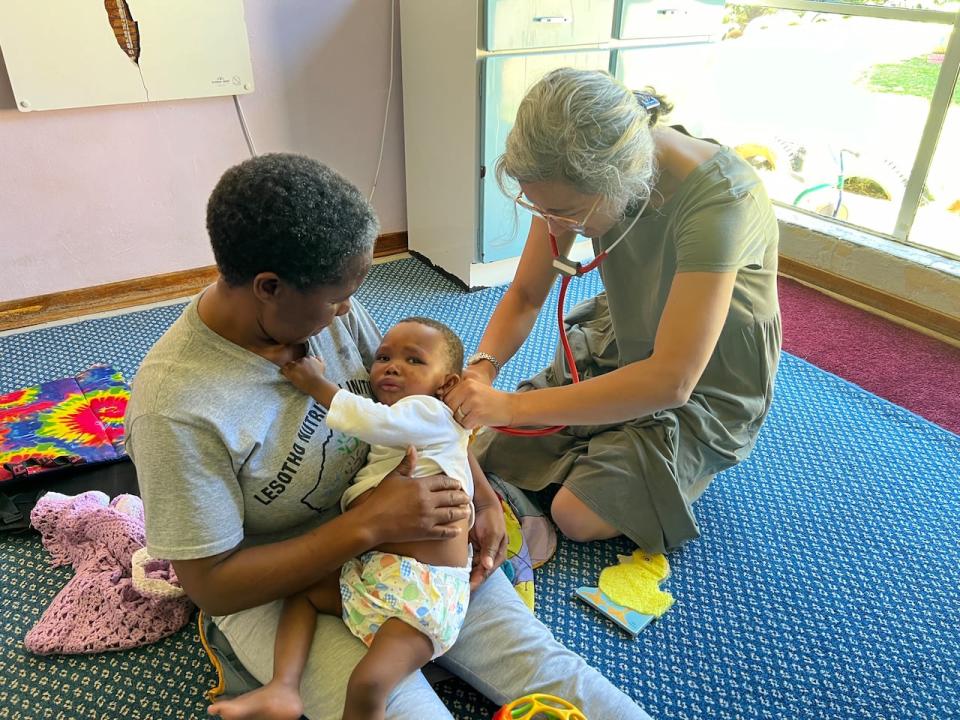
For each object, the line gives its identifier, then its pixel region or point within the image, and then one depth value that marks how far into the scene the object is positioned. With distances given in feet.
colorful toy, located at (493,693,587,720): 3.53
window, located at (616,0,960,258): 8.91
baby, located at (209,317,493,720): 3.34
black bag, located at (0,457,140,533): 5.42
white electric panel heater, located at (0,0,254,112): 7.33
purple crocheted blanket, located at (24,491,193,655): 4.56
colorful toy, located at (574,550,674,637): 4.84
